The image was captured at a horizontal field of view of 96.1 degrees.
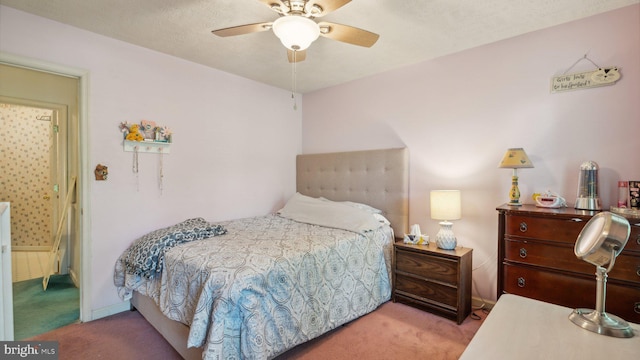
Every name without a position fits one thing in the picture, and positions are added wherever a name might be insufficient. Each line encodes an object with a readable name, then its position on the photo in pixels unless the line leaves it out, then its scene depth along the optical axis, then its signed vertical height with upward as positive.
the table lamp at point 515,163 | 2.21 +0.09
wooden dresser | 1.69 -0.58
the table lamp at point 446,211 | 2.46 -0.32
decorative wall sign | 2.04 +0.71
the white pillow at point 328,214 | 2.68 -0.42
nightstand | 2.34 -0.90
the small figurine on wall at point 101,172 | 2.40 +0.00
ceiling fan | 1.58 +0.88
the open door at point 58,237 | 3.10 -0.76
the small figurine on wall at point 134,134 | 2.54 +0.34
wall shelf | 2.58 +0.24
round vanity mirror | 0.83 -0.24
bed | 1.56 -0.69
